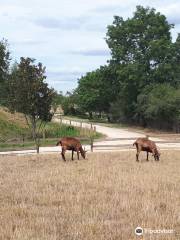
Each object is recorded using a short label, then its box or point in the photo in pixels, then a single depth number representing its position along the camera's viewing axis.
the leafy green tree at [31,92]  43.78
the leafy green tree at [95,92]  75.22
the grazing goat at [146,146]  25.33
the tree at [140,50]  64.06
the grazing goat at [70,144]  25.34
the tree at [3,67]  58.84
